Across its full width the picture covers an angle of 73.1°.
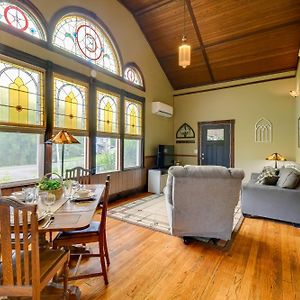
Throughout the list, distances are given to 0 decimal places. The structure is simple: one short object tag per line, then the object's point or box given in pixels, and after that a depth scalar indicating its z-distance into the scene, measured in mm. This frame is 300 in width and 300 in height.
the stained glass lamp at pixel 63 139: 2457
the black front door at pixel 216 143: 6336
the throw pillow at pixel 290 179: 3330
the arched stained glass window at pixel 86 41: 3713
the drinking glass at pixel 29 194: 1770
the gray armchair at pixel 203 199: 2494
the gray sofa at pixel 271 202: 3270
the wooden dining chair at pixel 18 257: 1113
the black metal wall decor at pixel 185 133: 6984
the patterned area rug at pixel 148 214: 3283
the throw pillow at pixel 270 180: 3668
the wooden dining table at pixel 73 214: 1361
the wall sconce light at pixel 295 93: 4923
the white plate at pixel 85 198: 1981
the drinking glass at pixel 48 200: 1712
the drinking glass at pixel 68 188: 2221
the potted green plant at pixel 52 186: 1924
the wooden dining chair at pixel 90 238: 1808
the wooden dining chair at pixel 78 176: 2891
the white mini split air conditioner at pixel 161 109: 6102
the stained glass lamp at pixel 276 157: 5172
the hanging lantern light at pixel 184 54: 2934
